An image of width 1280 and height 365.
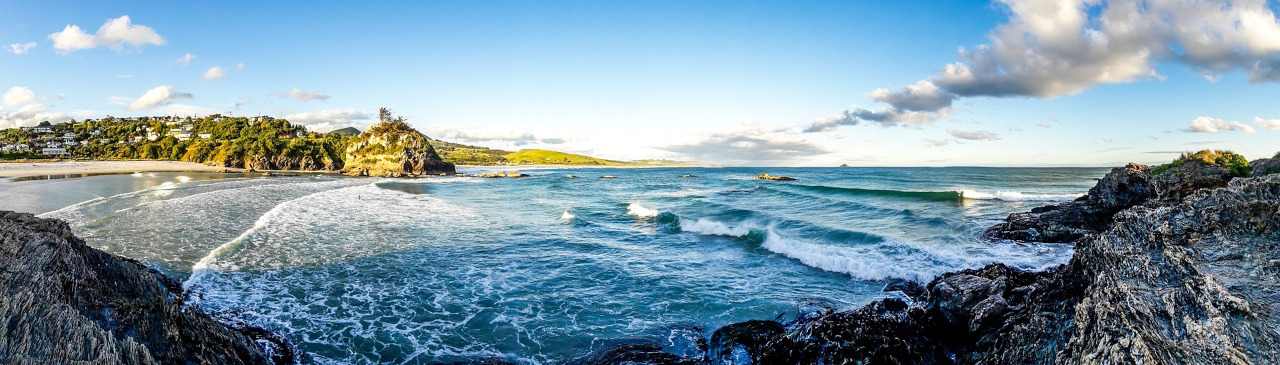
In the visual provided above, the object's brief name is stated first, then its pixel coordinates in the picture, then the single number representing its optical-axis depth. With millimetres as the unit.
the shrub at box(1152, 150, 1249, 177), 17500
